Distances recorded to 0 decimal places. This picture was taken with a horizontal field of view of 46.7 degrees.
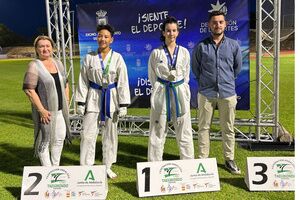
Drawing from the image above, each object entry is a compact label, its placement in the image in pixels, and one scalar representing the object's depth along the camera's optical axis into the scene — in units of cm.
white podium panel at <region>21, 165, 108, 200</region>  375
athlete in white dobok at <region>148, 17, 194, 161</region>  412
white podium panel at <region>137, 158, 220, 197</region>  388
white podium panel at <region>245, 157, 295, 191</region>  391
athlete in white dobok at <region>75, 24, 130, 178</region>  414
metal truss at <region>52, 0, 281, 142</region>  558
